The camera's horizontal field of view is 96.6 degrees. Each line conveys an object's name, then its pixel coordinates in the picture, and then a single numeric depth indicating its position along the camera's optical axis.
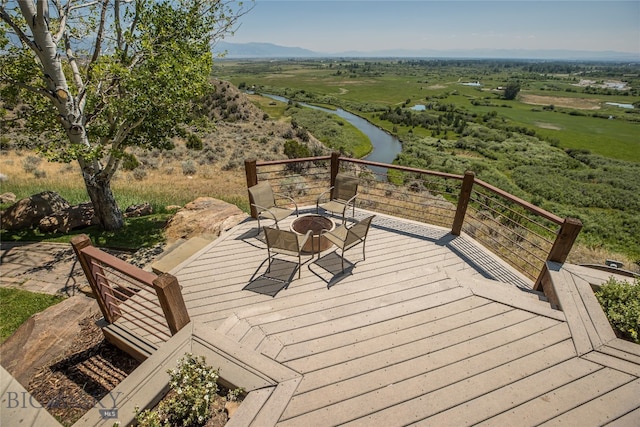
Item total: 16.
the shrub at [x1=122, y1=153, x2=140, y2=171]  15.67
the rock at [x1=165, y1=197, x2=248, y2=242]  6.87
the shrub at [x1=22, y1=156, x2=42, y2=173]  14.38
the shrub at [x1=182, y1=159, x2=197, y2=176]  16.07
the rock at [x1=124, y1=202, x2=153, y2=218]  9.27
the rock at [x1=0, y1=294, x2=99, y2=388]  3.61
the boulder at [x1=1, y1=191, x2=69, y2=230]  7.74
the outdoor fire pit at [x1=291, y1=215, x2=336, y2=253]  4.75
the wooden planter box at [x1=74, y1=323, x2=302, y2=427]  2.25
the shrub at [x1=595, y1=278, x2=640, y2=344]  2.96
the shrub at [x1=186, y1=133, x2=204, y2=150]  20.93
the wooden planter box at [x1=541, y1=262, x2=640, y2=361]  2.83
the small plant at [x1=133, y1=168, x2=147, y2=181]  15.16
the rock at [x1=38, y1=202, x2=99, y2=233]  7.74
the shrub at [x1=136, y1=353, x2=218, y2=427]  2.16
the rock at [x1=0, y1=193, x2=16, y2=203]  9.54
